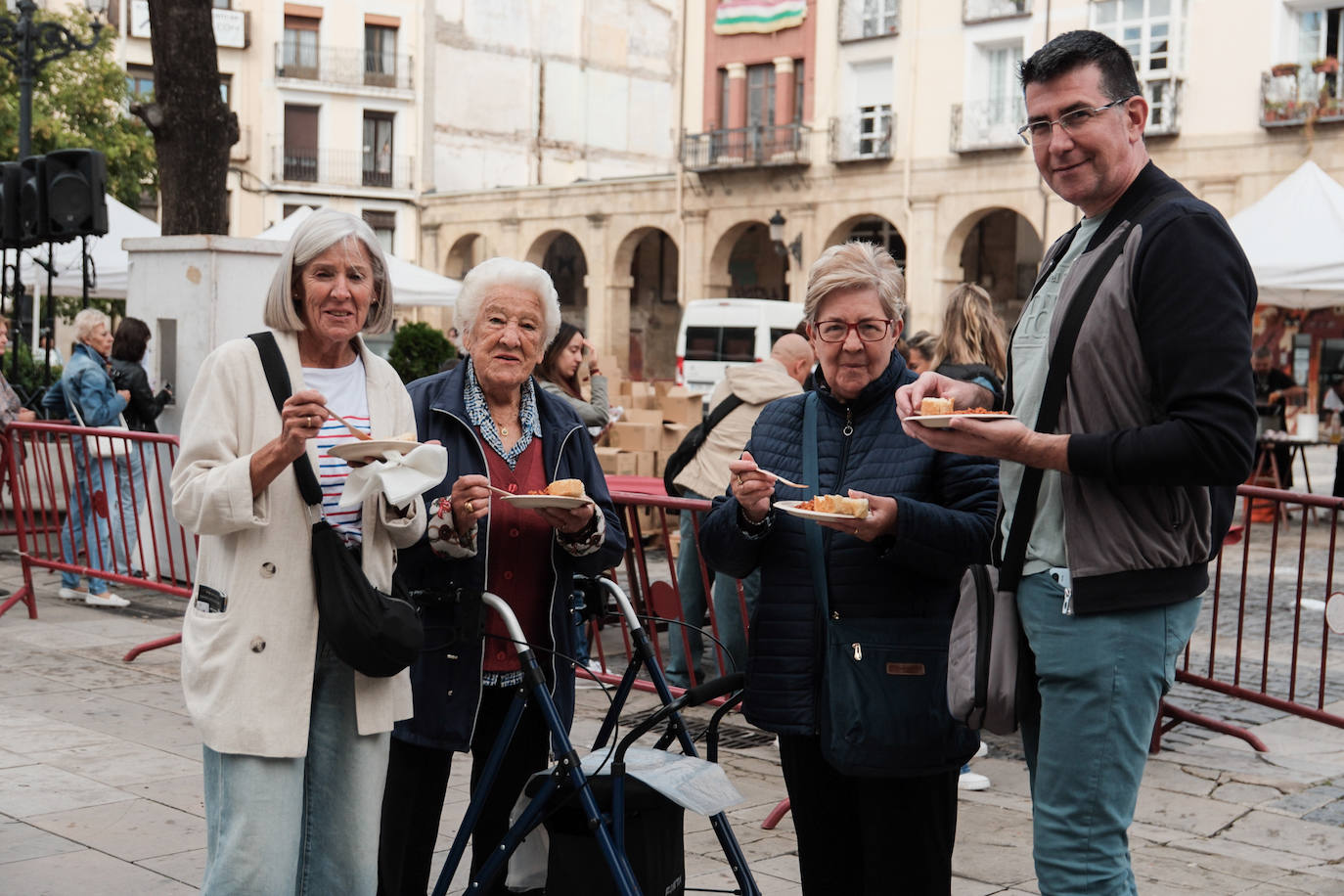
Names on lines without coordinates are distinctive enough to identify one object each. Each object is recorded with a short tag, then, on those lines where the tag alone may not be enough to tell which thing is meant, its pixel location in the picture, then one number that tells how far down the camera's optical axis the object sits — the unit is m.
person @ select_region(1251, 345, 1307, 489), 17.36
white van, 29.81
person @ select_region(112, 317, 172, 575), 10.16
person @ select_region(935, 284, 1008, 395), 6.71
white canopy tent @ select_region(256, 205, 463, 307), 17.89
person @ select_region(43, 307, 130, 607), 9.33
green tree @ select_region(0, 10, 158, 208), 29.97
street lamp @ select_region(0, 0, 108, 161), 16.41
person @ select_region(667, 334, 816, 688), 7.18
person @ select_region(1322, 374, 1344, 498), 20.81
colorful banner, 37.31
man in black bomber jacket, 2.73
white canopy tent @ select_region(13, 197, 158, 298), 18.05
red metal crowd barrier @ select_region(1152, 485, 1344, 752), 6.52
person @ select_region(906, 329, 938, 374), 8.60
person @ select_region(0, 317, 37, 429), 9.73
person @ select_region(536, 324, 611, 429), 8.30
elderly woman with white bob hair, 3.28
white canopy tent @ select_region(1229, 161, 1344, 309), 13.86
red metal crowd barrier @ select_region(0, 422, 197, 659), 9.03
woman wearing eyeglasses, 3.54
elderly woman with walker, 3.87
